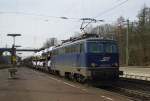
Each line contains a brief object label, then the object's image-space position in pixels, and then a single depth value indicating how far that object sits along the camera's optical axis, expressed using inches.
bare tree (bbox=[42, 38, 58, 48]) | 2826.8
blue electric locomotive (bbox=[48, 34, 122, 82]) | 523.9
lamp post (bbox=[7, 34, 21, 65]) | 963.0
